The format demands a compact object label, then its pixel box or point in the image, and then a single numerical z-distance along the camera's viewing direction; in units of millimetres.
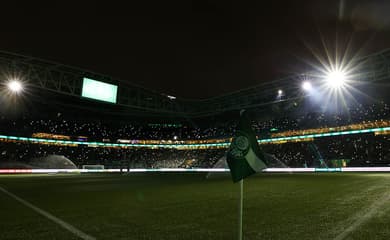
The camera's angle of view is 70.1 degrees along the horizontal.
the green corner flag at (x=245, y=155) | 3514
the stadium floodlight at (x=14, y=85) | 27234
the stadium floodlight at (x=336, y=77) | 29406
